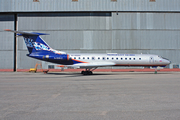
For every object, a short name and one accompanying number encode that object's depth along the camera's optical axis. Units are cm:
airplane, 2495
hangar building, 3425
